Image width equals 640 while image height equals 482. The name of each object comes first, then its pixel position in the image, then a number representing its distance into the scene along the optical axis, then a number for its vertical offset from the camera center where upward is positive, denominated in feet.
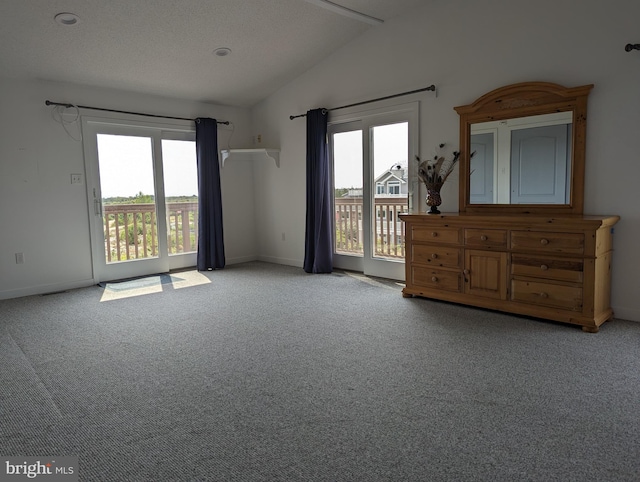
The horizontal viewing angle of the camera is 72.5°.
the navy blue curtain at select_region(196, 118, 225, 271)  19.13 +0.20
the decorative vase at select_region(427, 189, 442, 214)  13.71 -0.08
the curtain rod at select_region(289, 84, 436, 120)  14.23 +3.60
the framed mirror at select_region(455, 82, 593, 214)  11.62 +1.30
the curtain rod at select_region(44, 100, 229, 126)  15.38 +3.64
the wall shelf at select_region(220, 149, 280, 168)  19.61 +2.23
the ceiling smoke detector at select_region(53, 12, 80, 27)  11.93 +5.18
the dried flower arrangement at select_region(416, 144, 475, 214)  13.76 +0.72
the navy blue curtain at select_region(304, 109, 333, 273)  17.75 +0.31
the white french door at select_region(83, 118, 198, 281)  16.84 +0.33
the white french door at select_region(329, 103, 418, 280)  15.81 +0.53
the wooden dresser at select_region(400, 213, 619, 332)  10.34 -1.76
